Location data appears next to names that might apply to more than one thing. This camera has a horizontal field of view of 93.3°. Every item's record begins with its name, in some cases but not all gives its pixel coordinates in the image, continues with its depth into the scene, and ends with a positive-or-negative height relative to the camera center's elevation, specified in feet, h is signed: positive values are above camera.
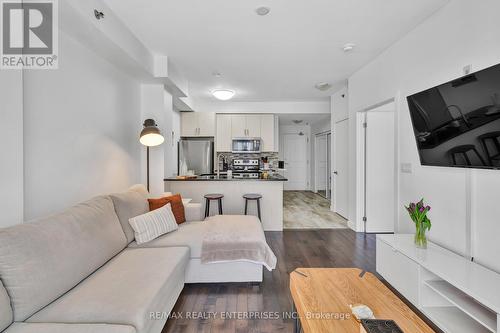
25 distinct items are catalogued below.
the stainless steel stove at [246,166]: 20.72 -0.03
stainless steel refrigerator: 19.33 +0.73
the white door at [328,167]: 24.08 -0.17
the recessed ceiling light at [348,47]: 9.84 +5.03
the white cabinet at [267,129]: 20.17 +3.13
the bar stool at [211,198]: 12.76 -1.83
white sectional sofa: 3.97 -2.50
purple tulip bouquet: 7.15 -1.77
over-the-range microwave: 20.04 +1.75
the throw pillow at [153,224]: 7.65 -1.99
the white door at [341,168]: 15.62 -0.19
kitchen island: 13.89 -1.60
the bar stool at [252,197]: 12.84 -1.72
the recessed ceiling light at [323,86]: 14.92 +5.15
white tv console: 4.96 -2.99
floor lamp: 10.37 +1.32
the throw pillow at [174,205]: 9.22 -1.55
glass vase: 7.18 -2.21
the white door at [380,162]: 12.87 +0.18
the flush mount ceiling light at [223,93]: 14.27 +4.42
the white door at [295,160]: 28.22 +0.66
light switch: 8.98 -0.11
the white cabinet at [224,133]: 20.12 +2.79
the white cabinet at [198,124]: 20.08 +3.56
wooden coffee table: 4.10 -2.73
